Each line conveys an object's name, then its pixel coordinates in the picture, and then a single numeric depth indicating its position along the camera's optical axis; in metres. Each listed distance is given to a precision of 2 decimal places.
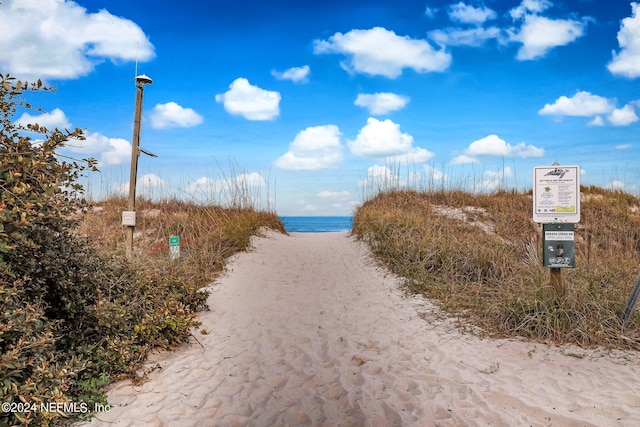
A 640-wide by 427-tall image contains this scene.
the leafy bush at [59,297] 2.99
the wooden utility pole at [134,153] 7.59
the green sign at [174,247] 8.03
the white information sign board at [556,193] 5.44
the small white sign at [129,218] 7.56
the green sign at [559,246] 5.41
